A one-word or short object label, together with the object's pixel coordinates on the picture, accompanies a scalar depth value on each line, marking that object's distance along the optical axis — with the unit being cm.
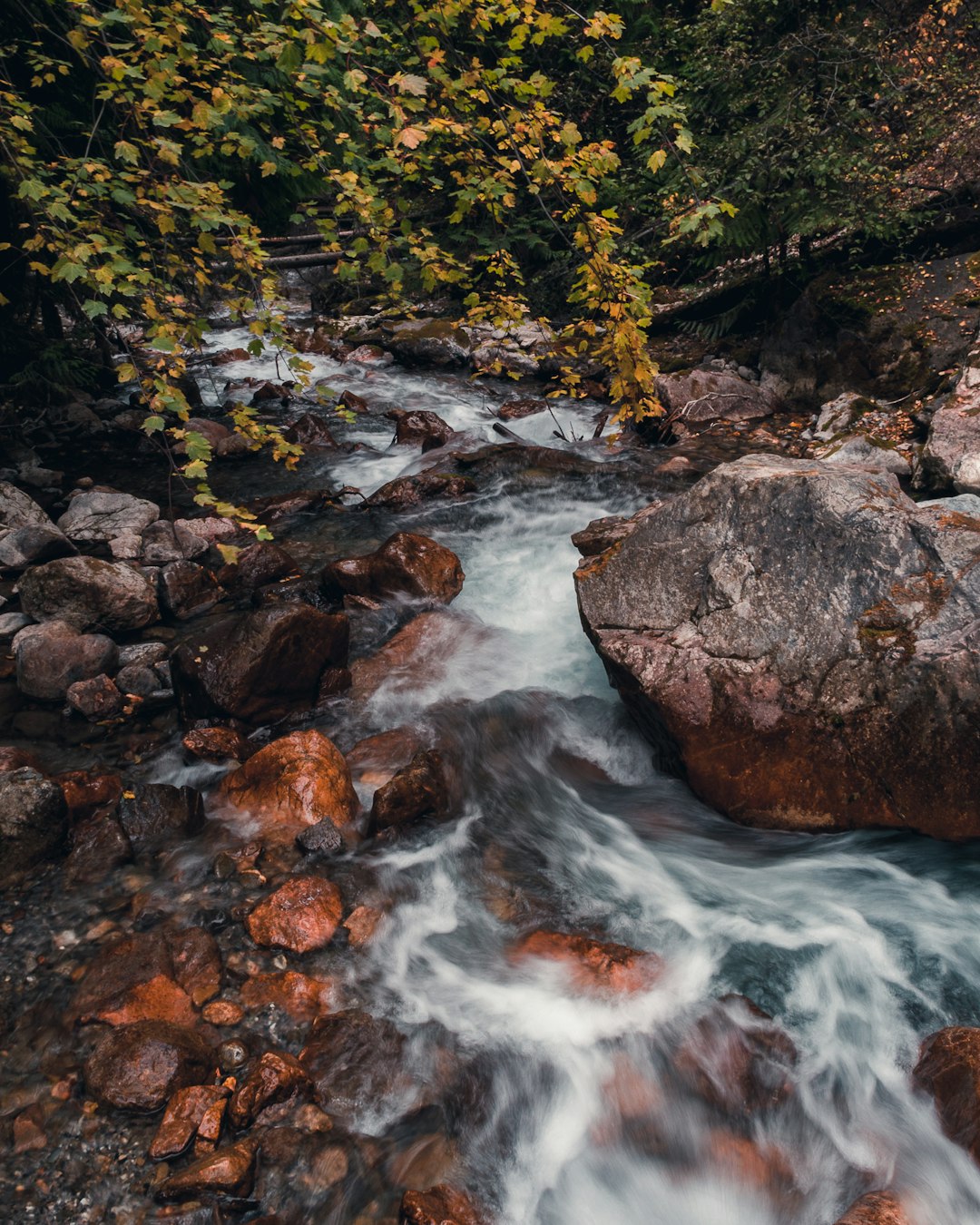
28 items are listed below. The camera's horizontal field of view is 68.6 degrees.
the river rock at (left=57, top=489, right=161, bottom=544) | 754
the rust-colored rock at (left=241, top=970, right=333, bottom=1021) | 336
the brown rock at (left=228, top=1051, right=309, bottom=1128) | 288
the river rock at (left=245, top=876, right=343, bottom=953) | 366
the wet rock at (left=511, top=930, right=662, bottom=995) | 356
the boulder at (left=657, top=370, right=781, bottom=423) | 1001
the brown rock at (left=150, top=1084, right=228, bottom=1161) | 276
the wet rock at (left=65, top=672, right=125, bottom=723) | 517
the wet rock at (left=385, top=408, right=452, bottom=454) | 1049
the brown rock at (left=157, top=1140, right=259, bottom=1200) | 265
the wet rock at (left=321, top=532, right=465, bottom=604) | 661
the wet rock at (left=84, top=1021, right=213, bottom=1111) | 290
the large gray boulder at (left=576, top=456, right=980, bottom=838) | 391
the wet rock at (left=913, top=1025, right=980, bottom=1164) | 278
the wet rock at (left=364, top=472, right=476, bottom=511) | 860
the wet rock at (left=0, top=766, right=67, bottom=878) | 390
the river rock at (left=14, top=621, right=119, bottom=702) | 530
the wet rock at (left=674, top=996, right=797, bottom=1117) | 314
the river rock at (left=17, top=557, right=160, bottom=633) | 587
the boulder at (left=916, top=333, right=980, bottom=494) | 645
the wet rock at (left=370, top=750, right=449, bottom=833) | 437
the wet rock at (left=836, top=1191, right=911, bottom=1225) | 252
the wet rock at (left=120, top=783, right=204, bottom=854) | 420
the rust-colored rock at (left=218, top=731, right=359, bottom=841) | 436
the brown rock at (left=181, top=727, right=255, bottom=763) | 481
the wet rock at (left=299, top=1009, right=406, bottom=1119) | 305
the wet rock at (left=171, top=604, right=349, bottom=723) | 498
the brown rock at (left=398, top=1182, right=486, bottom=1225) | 262
